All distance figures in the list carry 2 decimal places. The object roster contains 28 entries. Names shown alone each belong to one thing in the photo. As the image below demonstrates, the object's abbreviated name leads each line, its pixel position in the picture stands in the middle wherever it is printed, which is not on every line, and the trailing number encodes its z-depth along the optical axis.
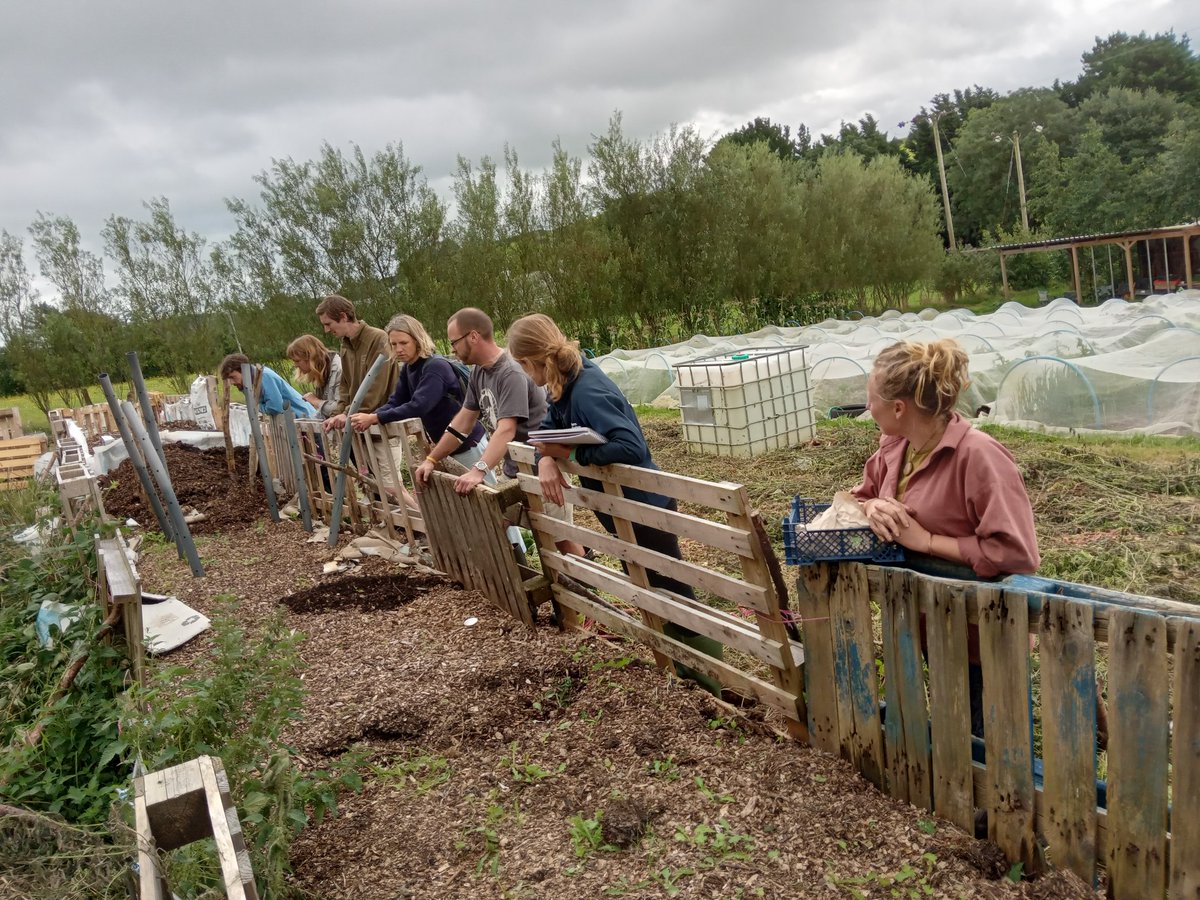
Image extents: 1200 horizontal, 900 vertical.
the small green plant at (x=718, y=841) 2.73
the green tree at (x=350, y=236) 20.34
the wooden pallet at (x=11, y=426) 16.55
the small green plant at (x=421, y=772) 3.43
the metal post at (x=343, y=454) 6.79
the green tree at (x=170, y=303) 22.19
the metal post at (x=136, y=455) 7.54
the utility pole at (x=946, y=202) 40.62
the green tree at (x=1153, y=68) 56.22
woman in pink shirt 2.38
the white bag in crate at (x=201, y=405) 14.80
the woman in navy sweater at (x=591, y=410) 3.89
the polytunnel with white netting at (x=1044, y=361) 10.30
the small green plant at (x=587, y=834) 2.86
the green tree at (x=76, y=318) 21.41
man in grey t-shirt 5.05
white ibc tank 12.01
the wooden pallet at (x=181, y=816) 1.85
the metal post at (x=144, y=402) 7.05
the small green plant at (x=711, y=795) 3.03
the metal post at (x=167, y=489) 7.18
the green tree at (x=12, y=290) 21.56
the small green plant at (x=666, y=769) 3.23
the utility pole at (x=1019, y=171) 42.95
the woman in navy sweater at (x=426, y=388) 5.87
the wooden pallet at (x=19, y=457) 11.69
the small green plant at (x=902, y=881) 2.47
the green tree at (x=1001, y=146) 50.84
